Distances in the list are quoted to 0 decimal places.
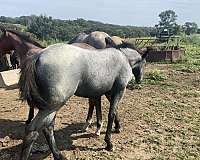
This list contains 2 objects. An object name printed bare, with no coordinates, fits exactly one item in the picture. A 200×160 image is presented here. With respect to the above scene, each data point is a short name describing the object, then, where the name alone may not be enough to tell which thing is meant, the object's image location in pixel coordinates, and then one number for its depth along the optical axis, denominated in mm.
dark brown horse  6965
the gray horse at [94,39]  8547
